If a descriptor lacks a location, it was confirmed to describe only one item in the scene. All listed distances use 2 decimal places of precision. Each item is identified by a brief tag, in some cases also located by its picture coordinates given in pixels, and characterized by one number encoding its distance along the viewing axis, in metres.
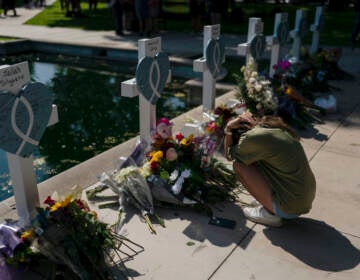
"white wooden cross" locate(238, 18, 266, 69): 5.42
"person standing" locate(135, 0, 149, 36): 12.00
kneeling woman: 2.94
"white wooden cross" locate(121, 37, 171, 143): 3.66
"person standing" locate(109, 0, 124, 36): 12.30
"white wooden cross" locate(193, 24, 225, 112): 4.63
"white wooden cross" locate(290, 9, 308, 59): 7.32
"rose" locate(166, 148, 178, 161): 3.59
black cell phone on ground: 3.24
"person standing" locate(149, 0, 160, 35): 12.40
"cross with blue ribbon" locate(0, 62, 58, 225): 2.52
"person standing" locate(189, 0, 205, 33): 12.89
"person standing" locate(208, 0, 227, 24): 12.03
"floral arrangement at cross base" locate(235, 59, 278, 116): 4.72
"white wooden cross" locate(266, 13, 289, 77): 6.27
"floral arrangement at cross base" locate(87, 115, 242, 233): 3.43
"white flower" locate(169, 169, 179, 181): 3.47
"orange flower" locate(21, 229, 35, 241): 2.51
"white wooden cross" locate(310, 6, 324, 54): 8.20
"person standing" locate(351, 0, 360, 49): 10.24
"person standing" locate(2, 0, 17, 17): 18.92
